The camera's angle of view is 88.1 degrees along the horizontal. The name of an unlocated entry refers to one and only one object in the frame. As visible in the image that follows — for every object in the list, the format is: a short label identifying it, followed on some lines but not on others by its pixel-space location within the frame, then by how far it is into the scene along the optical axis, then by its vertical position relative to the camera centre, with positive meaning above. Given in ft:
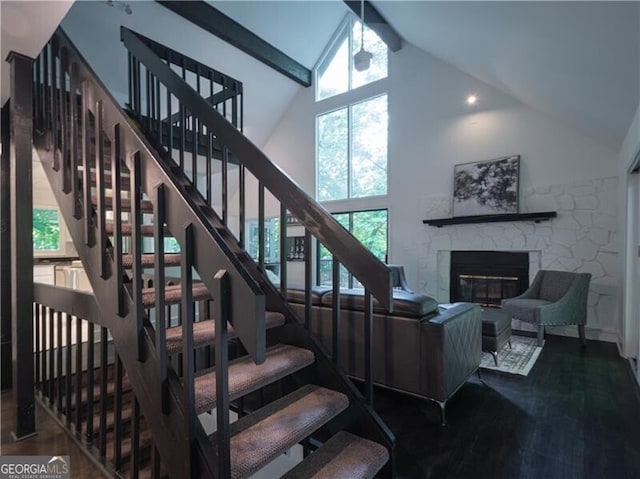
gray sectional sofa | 6.96 -2.46
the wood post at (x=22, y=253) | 6.49 -0.39
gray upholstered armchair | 12.71 -2.86
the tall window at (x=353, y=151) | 21.56 +5.67
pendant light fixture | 14.64 +7.77
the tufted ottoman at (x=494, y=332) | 10.24 -3.15
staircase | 3.52 -1.18
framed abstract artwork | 16.38 +2.35
